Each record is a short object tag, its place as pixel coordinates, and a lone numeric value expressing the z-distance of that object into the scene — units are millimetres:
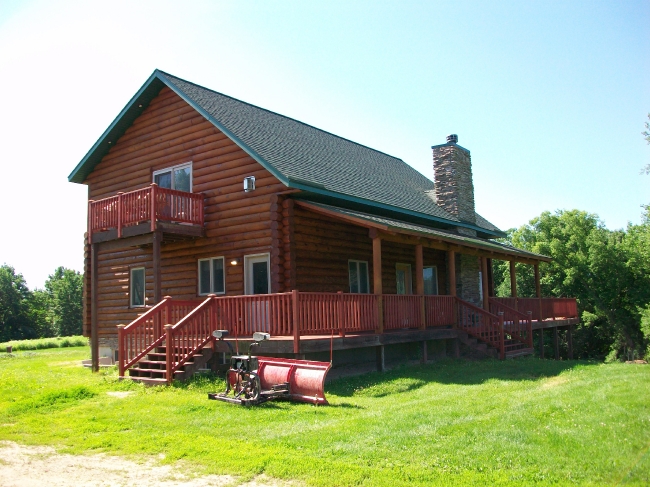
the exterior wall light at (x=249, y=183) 16484
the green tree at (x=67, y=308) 75625
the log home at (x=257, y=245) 14250
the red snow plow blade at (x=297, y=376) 10898
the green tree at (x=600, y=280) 38219
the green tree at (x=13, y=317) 70562
